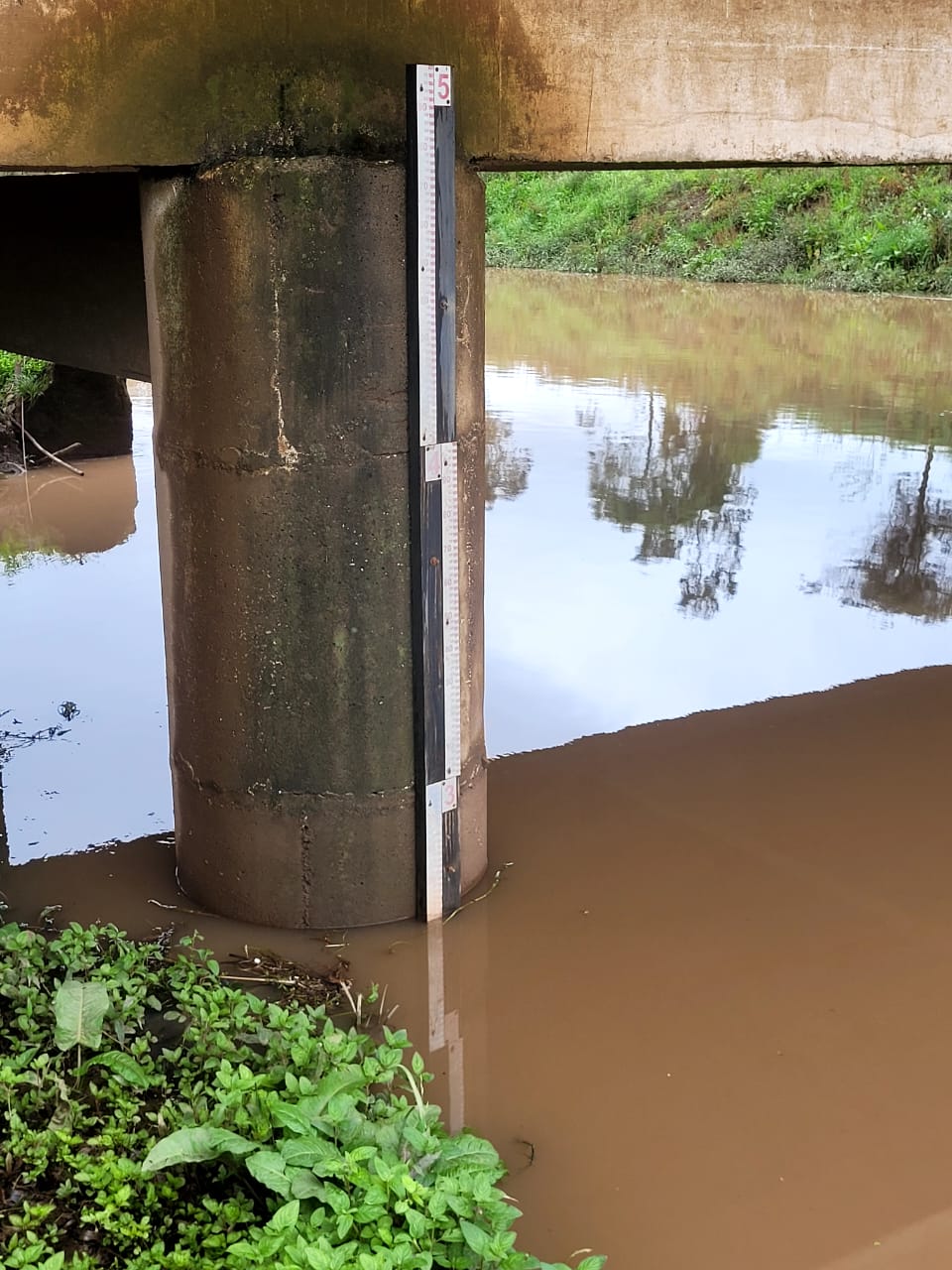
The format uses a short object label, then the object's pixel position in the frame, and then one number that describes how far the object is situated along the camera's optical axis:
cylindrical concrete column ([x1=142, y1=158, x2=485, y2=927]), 4.33
